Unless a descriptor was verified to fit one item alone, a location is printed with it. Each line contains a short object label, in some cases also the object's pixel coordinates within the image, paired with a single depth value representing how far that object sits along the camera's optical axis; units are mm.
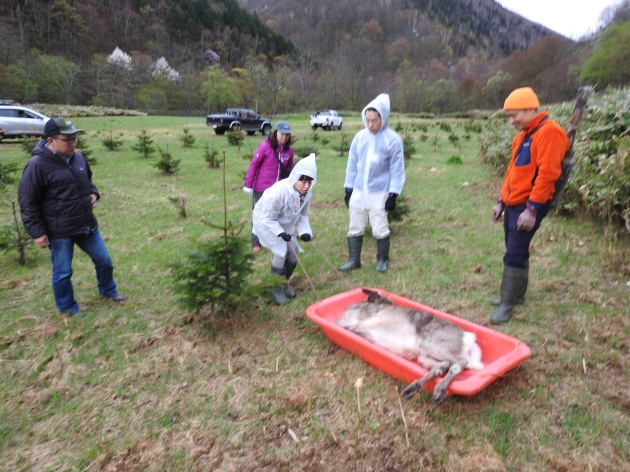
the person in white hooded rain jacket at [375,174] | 4617
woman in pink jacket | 5148
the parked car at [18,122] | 16438
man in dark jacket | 3445
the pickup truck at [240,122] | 21000
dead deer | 2660
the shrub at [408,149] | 13309
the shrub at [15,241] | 5223
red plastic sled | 2588
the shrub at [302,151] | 11141
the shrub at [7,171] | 8648
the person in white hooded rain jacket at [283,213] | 3988
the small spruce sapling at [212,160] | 11945
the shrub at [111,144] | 14727
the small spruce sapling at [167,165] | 10969
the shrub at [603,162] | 4785
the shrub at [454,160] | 12769
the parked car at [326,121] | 25812
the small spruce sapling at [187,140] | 15844
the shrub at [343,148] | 15023
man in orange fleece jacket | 3232
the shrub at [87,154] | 11519
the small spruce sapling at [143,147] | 13375
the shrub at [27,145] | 11672
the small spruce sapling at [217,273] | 3414
